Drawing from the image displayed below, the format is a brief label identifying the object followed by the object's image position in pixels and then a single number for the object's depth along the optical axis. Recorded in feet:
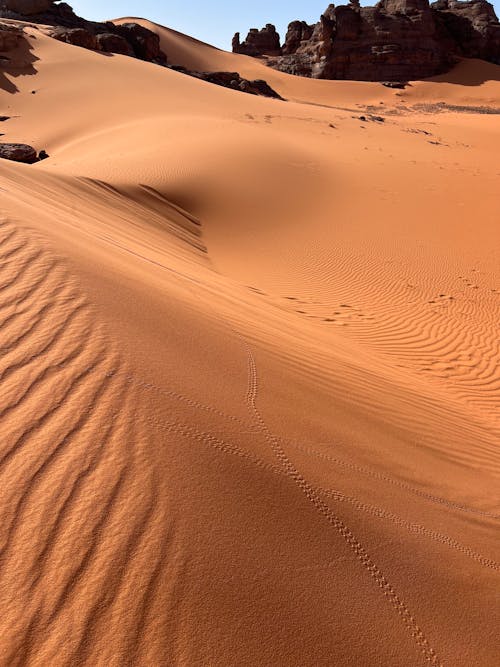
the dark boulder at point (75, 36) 89.40
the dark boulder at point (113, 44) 94.89
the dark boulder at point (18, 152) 41.68
